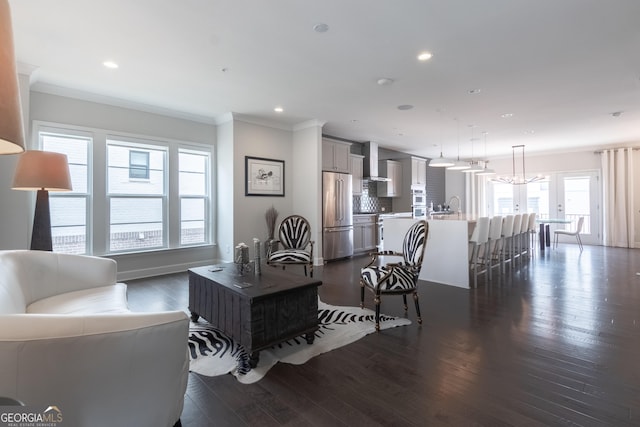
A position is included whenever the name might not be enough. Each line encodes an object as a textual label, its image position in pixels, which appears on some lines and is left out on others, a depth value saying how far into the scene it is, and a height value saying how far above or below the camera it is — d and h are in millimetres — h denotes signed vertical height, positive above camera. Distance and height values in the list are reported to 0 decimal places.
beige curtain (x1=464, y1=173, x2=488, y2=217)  10883 +693
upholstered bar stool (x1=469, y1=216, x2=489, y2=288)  4676 -375
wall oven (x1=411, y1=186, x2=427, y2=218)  9062 +394
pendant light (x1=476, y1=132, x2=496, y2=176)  7038 +1815
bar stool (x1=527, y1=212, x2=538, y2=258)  6747 -293
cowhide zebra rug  2309 -1106
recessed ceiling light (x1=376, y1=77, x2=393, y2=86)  4002 +1731
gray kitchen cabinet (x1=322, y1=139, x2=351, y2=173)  6613 +1300
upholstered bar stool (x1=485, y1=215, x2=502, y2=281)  5117 -449
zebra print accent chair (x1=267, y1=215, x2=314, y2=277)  5168 -307
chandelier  8836 +1149
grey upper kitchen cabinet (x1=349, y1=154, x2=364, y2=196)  7476 +1048
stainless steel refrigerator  6363 -19
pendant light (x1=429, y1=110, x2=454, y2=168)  5520 +919
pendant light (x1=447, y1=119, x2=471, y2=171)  5911 +926
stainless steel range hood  7945 +1361
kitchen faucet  10820 +451
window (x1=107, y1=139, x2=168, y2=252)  4902 +335
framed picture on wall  5805 +750
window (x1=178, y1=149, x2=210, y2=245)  5645 +378
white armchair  1085 -571
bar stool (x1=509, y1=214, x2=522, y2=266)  5920 -403
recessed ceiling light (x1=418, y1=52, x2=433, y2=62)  3316 +1703
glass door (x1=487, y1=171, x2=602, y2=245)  8812 +432
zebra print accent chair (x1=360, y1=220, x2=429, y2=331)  3104 -605
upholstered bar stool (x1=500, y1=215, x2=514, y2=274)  5555 -351
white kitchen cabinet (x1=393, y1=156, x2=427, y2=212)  9023 +963
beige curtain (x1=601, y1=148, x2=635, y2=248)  8117 +421
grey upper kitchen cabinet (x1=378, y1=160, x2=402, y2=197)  8609 +1029
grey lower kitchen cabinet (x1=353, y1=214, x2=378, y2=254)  7500 -449
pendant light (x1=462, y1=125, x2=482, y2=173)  6401 +952
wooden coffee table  2332 -732
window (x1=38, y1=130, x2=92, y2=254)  4395 +242
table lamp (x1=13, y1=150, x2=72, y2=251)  2986 +360
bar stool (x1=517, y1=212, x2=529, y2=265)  6370 -515
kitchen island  4480 -526
